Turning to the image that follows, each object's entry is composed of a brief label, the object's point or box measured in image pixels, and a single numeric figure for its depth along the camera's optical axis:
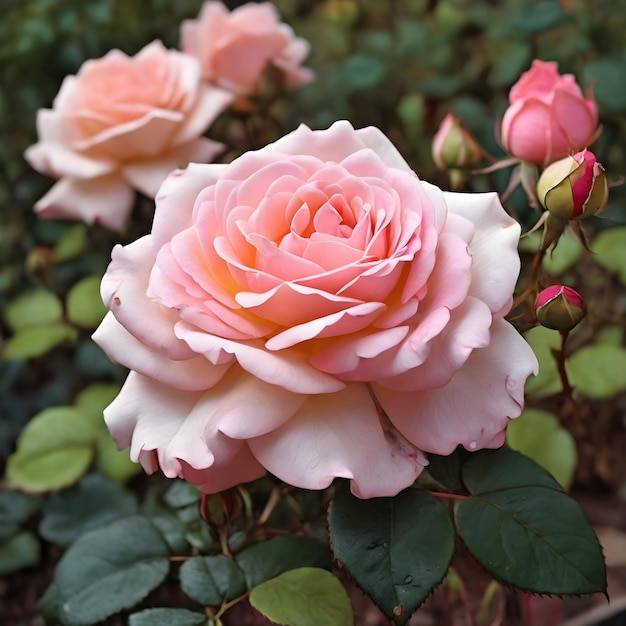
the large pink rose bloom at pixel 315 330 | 0.36
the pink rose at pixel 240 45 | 0.79
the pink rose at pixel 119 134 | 0.70
